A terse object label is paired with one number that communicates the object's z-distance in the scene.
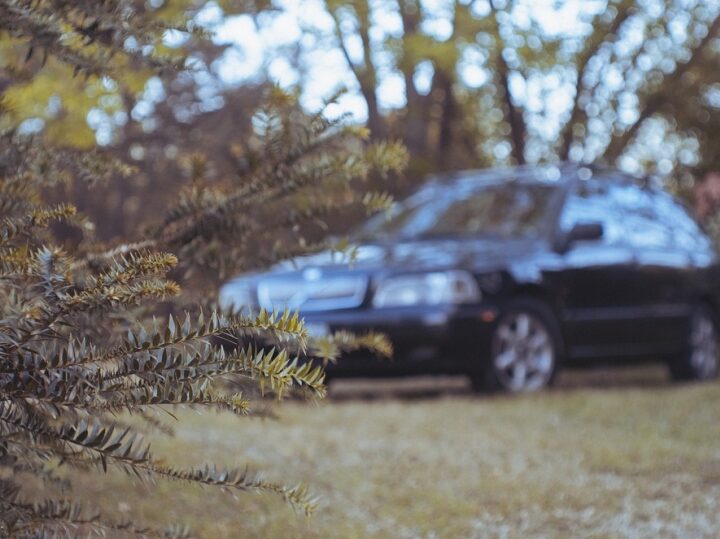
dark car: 7.44
